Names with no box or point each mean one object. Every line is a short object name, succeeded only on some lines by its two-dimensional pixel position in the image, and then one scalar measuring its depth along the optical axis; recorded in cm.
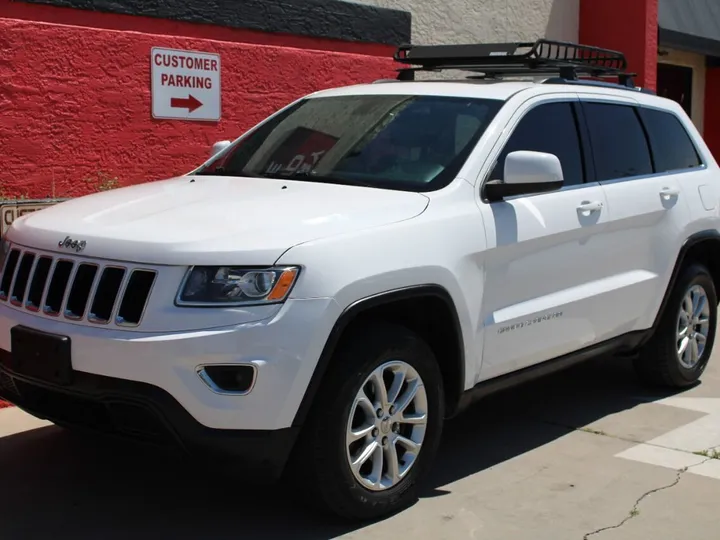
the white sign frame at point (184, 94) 809
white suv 380
